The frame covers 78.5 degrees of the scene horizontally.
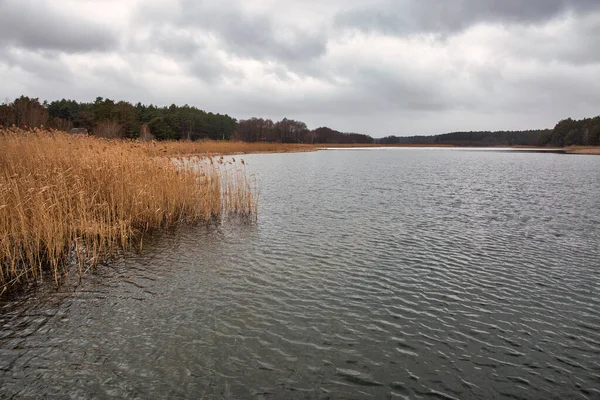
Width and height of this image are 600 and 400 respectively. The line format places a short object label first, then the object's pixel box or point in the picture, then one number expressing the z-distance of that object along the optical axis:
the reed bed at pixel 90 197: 8.78
